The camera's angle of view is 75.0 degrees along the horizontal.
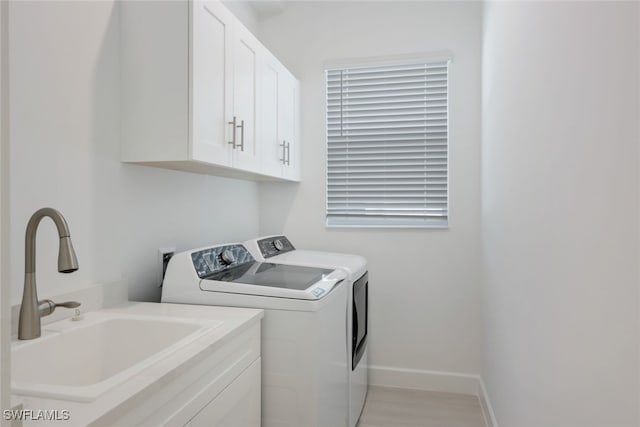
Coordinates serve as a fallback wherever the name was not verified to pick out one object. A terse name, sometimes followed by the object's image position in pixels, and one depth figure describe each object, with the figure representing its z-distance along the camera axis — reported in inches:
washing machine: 62.8
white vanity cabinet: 36.8
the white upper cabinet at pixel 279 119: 91.0
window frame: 108.0
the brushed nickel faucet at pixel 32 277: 39.3
